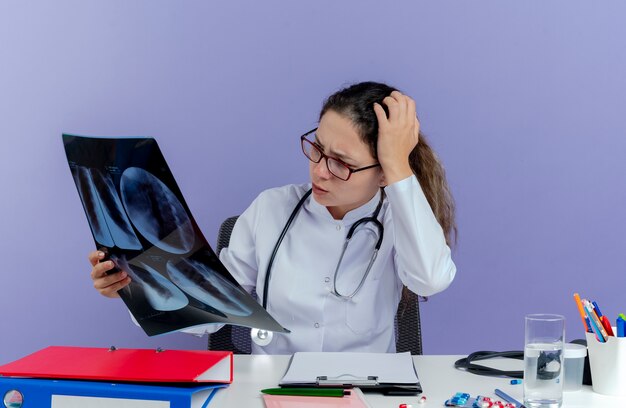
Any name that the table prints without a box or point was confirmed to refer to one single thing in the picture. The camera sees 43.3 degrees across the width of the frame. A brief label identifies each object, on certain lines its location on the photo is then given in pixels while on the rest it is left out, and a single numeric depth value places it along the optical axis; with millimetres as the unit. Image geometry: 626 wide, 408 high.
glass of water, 1240
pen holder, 1300
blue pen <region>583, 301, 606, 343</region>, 1312
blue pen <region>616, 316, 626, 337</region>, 1291
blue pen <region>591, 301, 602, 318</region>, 1315
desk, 1269
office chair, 1837
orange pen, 1315
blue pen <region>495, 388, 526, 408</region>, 1246
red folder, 1218
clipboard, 1308
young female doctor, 1634
